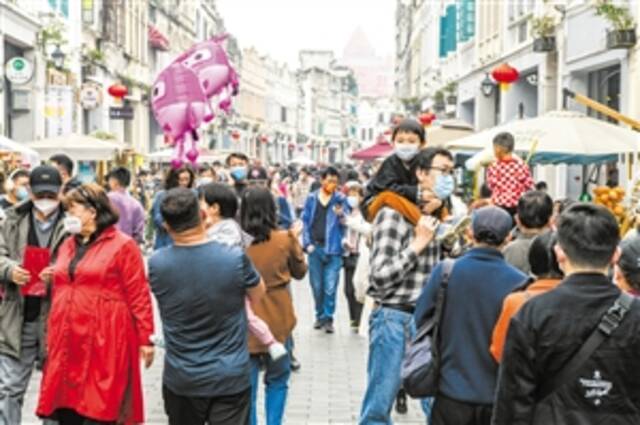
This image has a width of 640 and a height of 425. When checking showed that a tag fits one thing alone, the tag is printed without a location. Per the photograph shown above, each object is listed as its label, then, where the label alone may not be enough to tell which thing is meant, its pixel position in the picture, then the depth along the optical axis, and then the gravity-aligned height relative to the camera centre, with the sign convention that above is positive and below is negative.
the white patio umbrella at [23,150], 19.47 +0.15
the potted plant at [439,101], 45.06 +2.35
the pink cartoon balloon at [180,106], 16.16 +0.73
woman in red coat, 6.86 -0.99
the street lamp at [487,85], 27.95 +1.81
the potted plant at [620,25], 18.34 +2.12
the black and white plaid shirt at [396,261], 6.87 -0.57
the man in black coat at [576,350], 4.42 -0.69
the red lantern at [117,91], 32.09 +1.84
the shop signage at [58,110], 30.52 +1.27
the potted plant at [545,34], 24.48 +2.65
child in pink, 7.90 -0.45
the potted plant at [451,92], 41.75 +2.49
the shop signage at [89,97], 33.28 +1.76
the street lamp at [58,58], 30.39 +2.62
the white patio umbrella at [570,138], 12.50 +0.27
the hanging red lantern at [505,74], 23.02 +1.69
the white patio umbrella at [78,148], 21.86 +0.21
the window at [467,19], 37.19 +4.48
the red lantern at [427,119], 31.92 +1.14
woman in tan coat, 8.75 -0.72
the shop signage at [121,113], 34.94 +1.38
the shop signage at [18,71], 26.25 +1.93
